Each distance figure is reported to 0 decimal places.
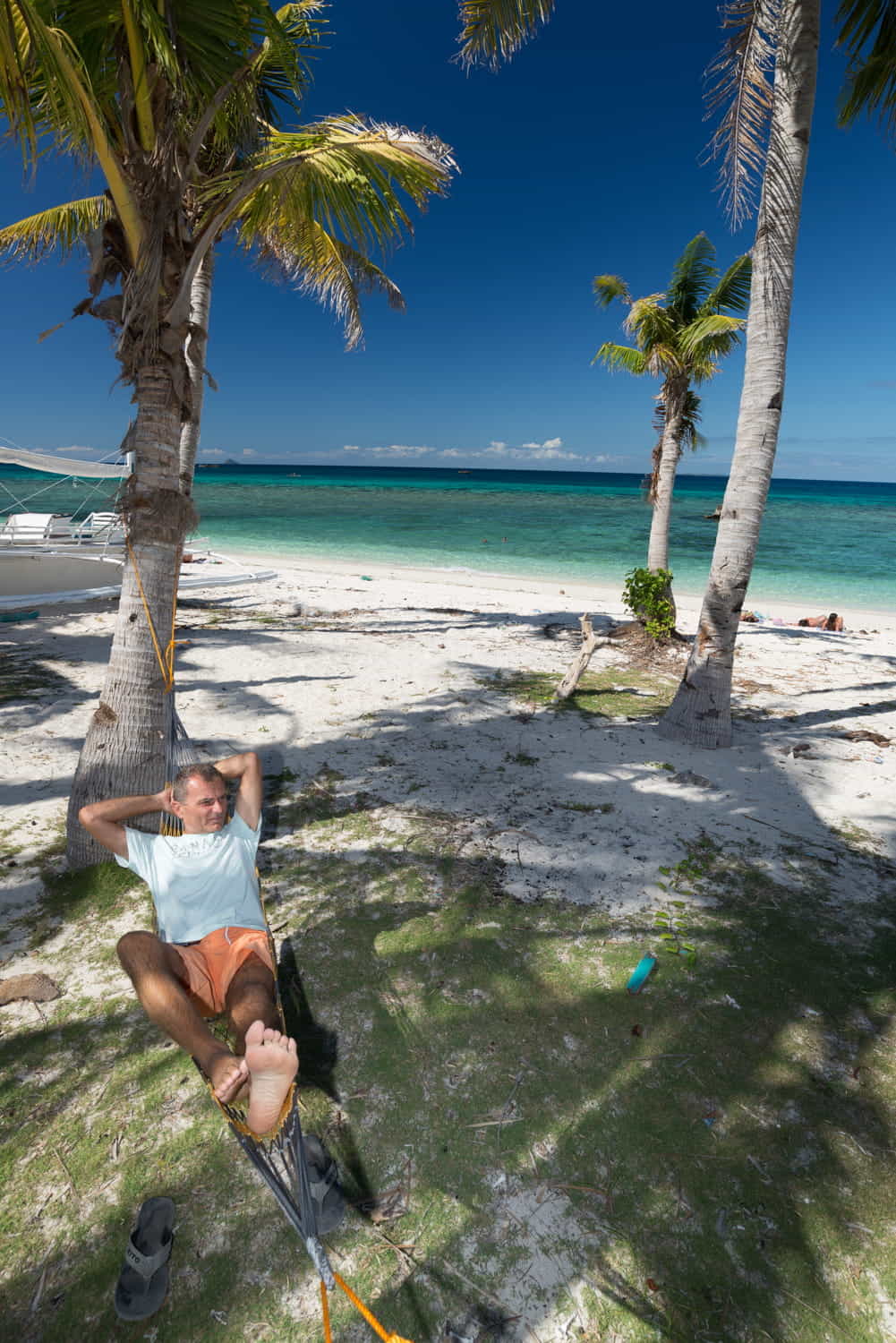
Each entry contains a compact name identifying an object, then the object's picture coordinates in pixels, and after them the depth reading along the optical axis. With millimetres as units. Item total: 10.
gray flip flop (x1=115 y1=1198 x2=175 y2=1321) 1729
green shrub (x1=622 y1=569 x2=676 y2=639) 9664
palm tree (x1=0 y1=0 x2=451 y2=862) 3098
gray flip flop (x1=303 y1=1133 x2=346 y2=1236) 1953
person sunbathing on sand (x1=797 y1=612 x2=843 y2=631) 12547
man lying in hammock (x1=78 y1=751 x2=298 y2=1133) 1905
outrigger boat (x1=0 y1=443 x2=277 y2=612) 11023
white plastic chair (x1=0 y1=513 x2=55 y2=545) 12164
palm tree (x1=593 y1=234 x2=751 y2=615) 9445
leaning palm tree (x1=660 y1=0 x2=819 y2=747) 4984
